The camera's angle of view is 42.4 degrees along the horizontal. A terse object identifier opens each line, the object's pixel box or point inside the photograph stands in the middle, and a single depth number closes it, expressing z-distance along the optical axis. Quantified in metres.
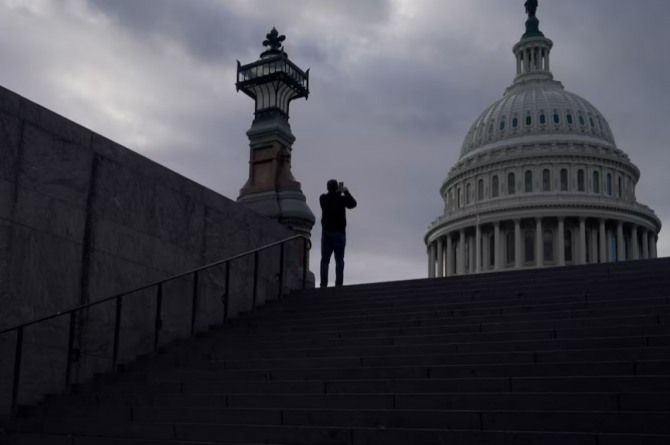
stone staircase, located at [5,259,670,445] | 6.84
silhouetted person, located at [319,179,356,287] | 14.53
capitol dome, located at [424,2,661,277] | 89.00
